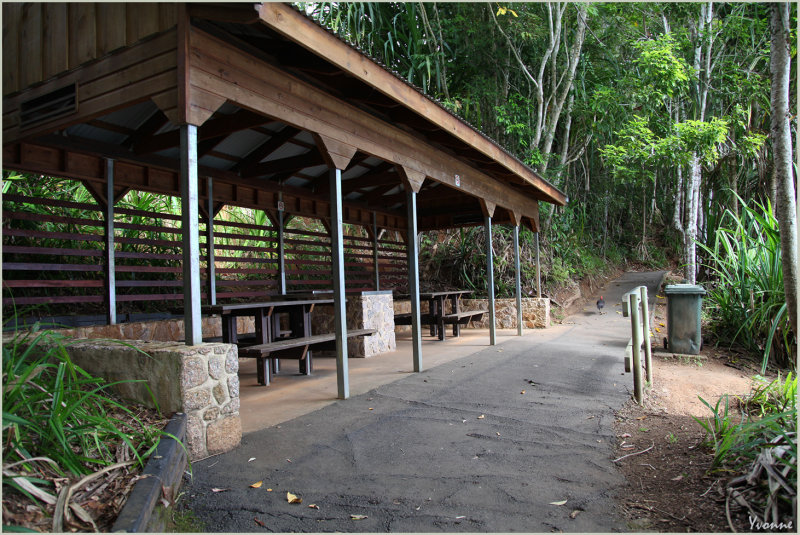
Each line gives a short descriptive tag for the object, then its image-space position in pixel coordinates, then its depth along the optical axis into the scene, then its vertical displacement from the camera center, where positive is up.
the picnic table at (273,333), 4.48 -0.53
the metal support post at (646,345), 4.34 -0.68
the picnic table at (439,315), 8.16 -0.59
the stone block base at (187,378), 2.96 -0.56
